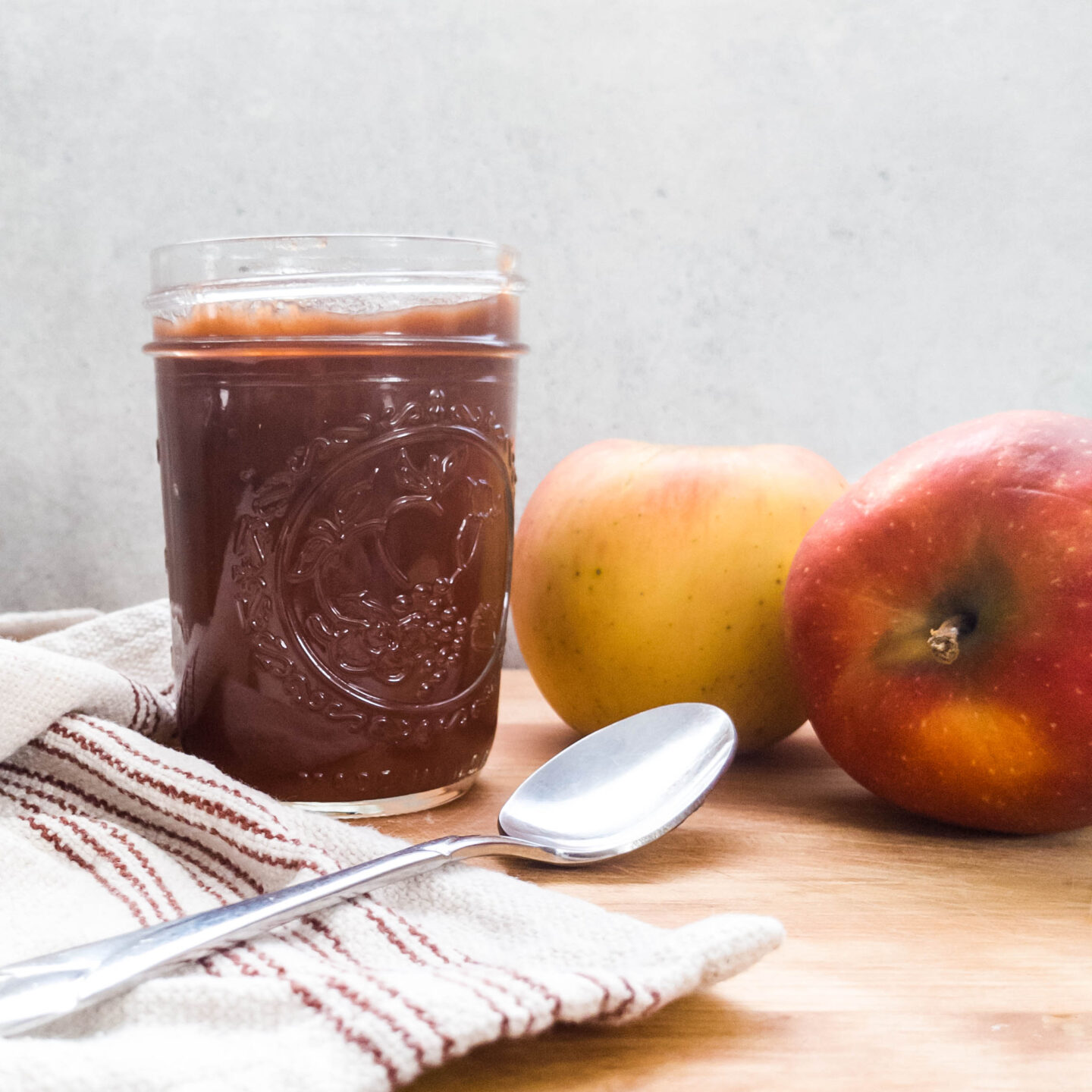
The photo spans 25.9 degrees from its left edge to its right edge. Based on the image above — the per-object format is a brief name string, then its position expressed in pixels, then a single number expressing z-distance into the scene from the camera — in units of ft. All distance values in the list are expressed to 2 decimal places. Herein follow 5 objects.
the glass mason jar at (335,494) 1.32
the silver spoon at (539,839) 1.09
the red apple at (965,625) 1.29
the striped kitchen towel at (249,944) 1.07
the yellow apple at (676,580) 1.48
